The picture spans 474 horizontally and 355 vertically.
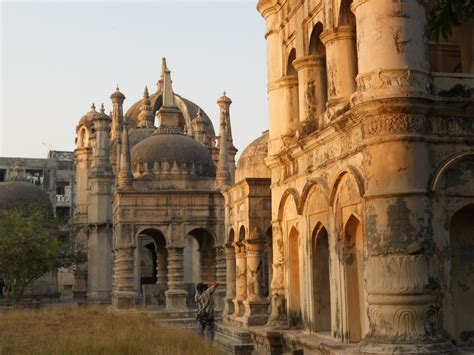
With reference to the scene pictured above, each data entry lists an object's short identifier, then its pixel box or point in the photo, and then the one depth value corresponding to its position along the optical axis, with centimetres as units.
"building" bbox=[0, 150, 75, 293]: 5706
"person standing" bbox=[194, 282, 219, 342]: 1484
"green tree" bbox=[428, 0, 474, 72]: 802
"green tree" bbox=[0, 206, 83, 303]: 2995
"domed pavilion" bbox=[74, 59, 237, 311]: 2503
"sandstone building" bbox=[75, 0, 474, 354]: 878
